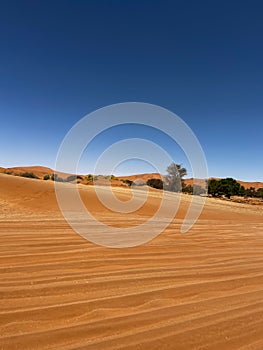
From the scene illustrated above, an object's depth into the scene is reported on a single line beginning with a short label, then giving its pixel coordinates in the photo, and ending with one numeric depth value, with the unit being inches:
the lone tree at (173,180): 1579.7
